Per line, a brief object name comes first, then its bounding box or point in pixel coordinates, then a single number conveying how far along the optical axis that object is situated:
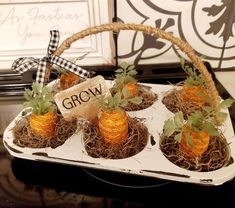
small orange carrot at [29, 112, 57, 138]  0.49
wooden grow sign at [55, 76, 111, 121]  0.50
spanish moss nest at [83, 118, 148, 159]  0.49
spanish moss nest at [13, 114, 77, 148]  0.51
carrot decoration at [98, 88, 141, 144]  0.47
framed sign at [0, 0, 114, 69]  0.67
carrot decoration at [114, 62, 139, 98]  0.56
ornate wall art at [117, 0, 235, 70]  0.69
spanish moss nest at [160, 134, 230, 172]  0.46
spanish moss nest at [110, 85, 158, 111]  0.59
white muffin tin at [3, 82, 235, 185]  0.44
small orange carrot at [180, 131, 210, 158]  0.44
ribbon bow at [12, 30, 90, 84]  0.52
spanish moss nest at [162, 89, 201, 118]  0.56
